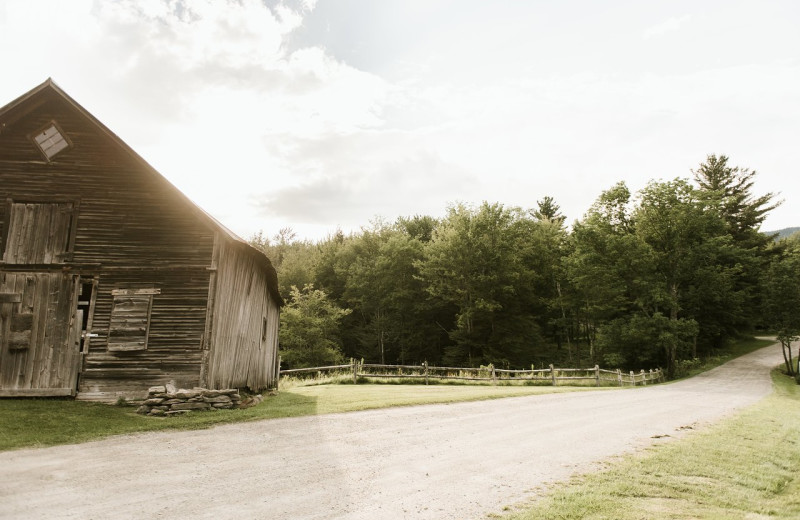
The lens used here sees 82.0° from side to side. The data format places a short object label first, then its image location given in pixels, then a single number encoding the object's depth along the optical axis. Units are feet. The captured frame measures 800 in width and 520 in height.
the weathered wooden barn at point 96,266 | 40.16
